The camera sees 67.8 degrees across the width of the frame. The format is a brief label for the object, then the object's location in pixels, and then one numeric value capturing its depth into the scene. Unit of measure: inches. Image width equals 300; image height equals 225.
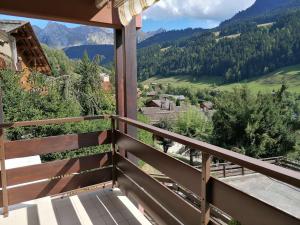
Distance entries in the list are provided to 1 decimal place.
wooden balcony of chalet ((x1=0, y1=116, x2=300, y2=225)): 43.3
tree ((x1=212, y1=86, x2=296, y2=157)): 576.3
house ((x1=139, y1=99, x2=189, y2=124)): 1062.3
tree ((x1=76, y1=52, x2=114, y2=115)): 342.2
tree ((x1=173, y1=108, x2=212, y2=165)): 815.5
